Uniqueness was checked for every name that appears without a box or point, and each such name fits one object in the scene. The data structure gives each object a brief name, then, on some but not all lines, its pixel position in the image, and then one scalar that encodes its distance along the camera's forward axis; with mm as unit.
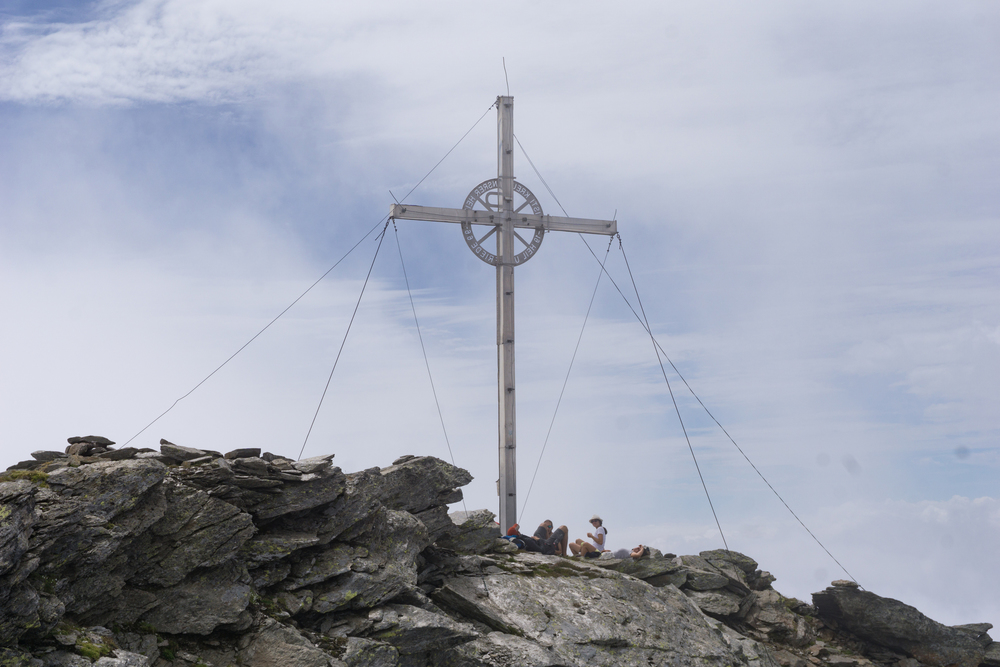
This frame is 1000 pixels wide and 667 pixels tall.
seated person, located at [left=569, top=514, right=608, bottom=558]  24844
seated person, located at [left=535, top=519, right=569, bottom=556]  24391
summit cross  25688
